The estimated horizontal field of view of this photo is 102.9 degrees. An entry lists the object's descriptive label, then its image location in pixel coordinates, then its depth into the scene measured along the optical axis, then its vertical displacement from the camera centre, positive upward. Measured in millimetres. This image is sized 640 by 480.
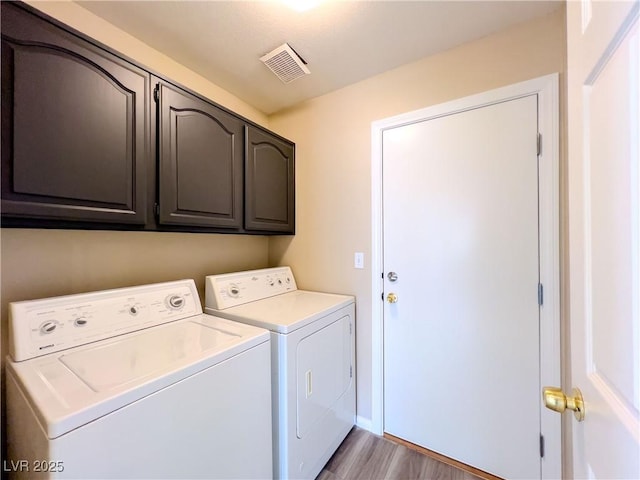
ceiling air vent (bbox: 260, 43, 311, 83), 1564 +1143
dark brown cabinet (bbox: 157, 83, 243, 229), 1280 +431
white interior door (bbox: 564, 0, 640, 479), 393 +11
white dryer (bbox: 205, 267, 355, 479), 1250 -670
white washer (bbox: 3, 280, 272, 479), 687 -480
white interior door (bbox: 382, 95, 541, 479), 1367 -285
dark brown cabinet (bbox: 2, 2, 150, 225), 869 +437
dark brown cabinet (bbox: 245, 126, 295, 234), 1755 +422
